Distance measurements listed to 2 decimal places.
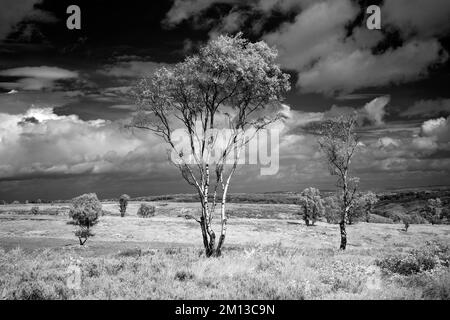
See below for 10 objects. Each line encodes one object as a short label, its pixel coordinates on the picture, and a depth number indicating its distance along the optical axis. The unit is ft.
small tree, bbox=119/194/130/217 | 385.17
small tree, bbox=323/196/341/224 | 331.41
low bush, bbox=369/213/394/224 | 437.25
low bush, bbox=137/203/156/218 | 405.39
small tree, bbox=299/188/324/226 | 310.24
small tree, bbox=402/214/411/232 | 273.83
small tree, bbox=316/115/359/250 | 121.08
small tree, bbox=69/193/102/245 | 181.47
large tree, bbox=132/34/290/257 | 62.69
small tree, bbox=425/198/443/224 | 368.68
